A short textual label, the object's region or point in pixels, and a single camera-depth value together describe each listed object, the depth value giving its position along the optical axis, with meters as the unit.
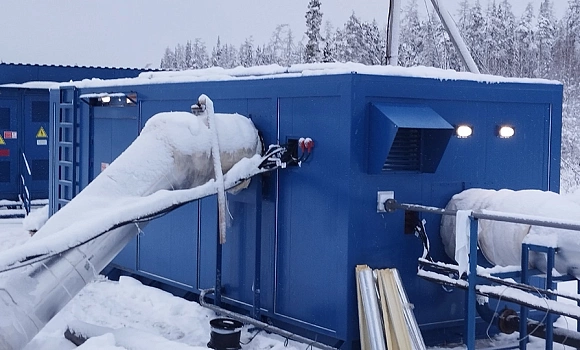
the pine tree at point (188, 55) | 110.21
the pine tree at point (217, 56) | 104.24
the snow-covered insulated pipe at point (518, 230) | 6.48
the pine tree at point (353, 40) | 57.28
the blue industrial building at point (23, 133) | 17.58
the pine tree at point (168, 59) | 122.38
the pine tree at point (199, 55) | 108.34
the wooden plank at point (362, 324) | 7.01
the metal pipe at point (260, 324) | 7.33
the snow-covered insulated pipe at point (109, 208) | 6.59
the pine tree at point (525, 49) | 62.44
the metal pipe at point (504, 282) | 5.84
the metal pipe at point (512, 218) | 5.66
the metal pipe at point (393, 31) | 13.38
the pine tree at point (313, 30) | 50.50
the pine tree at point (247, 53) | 94.76
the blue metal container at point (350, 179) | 7.21
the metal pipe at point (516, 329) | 7.35
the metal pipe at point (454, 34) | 12.74
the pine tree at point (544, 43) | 63.74
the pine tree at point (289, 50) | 98.11
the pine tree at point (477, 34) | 63.34
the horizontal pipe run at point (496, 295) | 5.89
